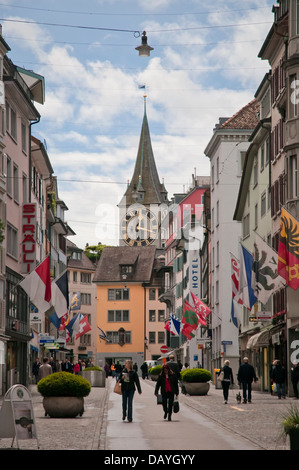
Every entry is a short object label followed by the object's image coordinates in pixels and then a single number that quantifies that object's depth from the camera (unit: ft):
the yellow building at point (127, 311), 418.72
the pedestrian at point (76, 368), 213.46
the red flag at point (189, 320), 188.75
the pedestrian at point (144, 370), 259.12
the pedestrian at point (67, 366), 199.56
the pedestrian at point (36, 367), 177.47
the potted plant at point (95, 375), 197.98
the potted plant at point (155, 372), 215.59
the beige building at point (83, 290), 432.66
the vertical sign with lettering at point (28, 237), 157.48
